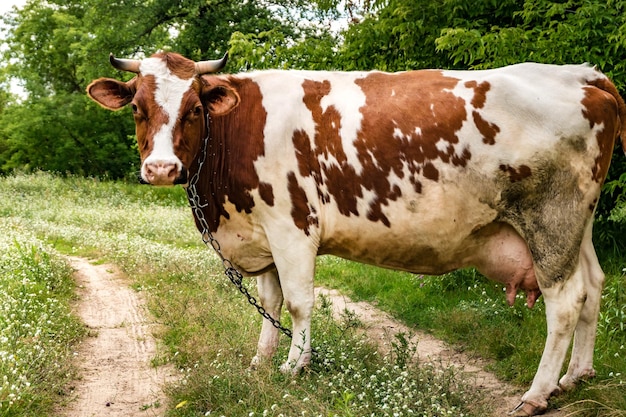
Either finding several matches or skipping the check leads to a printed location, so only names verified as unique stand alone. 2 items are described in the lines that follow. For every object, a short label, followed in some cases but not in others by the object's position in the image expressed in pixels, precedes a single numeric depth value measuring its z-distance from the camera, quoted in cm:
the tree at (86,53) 2900
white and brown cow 523
